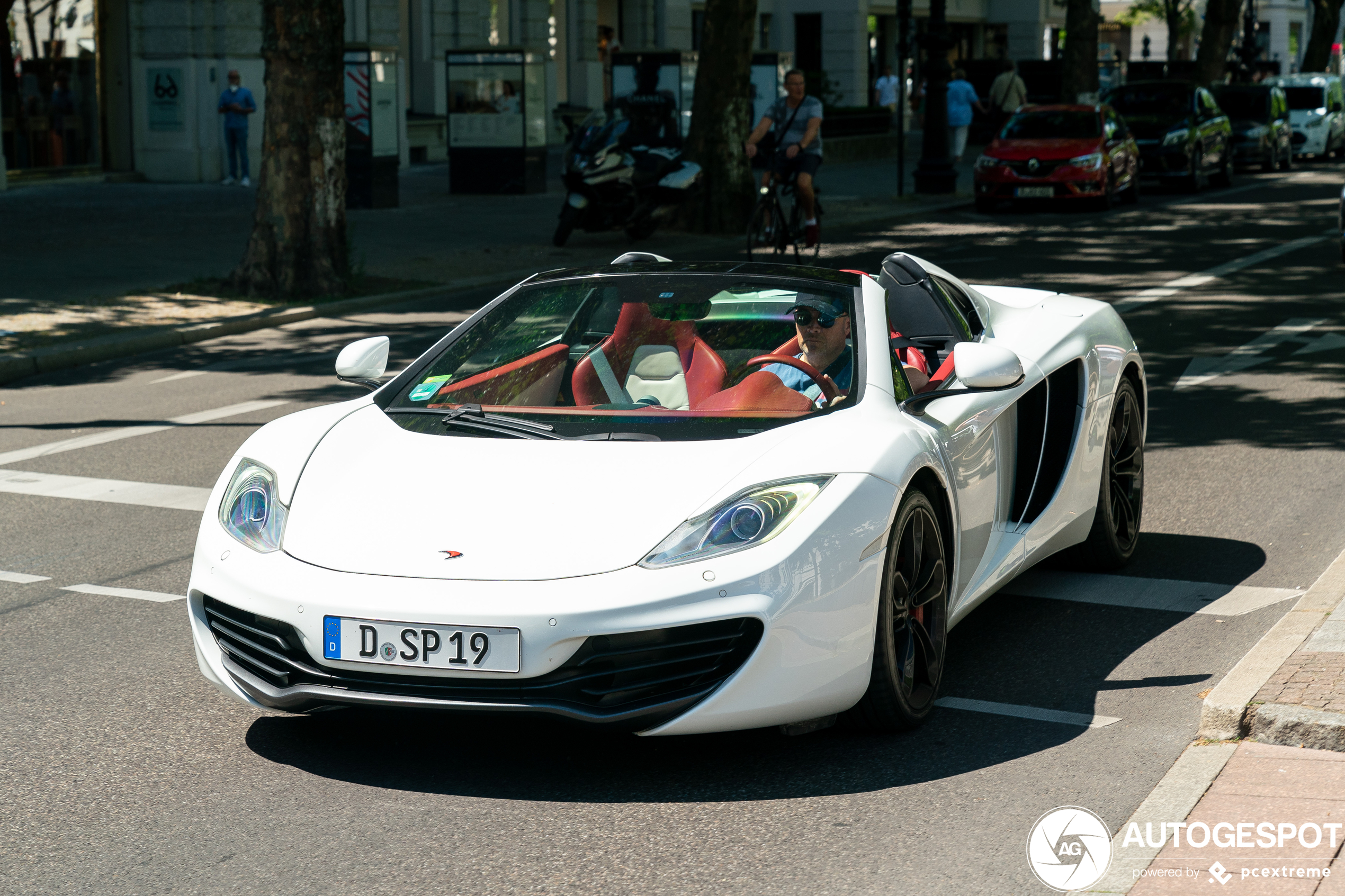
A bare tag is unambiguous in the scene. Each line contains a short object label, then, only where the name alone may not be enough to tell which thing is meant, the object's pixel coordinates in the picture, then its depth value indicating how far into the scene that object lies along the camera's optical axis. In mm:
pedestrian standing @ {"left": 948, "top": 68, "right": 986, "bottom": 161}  32500
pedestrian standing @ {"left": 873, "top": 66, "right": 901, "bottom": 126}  49406
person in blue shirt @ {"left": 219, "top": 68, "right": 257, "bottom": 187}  26609
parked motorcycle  20016
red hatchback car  24922
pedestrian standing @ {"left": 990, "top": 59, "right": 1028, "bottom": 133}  35469
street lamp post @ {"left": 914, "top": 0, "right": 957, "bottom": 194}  28188
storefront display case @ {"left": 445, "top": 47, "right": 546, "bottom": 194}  25609
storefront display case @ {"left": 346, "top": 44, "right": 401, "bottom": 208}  23578
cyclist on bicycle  18453
